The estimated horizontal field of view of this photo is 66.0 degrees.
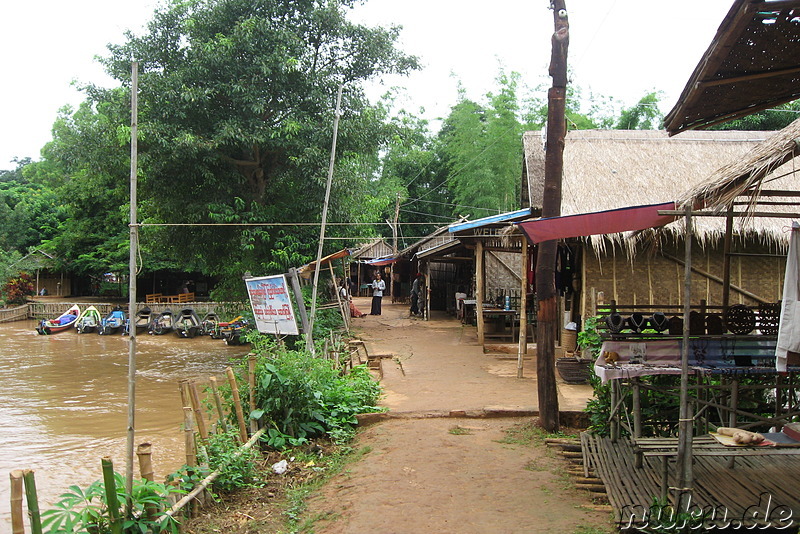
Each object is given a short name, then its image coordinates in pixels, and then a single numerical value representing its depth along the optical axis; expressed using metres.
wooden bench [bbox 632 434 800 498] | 4.22
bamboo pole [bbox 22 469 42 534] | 3.79
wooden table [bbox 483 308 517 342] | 14.66
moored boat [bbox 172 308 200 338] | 23.45
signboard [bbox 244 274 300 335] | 11.04
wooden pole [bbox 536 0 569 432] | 6.78
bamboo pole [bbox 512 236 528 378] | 10.01
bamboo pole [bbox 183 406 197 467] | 5.23
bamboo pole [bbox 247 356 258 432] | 6.89
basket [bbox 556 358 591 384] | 9.61
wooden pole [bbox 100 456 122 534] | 4.14
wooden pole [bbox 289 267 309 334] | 11.06
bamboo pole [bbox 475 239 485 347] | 13.91
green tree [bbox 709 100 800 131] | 20.14
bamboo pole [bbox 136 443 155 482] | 4.57
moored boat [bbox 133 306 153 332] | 25.25
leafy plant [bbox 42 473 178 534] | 4.20
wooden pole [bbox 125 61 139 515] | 4.65
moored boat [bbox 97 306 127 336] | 24.98
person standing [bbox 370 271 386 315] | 23.50
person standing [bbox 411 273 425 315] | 23.41
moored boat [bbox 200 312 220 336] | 23.92
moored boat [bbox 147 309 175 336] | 24.38
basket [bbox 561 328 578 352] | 11.55
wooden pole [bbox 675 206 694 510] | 4.00
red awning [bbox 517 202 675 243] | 4.68
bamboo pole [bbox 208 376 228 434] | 6.24
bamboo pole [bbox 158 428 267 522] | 4.71
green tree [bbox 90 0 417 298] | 14.77
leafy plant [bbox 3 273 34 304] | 30.30
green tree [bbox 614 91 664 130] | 25.23
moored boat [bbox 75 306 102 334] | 25.45
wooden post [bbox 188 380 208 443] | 5.71
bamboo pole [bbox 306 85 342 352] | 9.90
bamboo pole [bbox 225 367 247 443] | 6.38
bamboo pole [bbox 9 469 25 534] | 3.71
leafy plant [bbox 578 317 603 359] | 6.62
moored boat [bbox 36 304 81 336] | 24.83
